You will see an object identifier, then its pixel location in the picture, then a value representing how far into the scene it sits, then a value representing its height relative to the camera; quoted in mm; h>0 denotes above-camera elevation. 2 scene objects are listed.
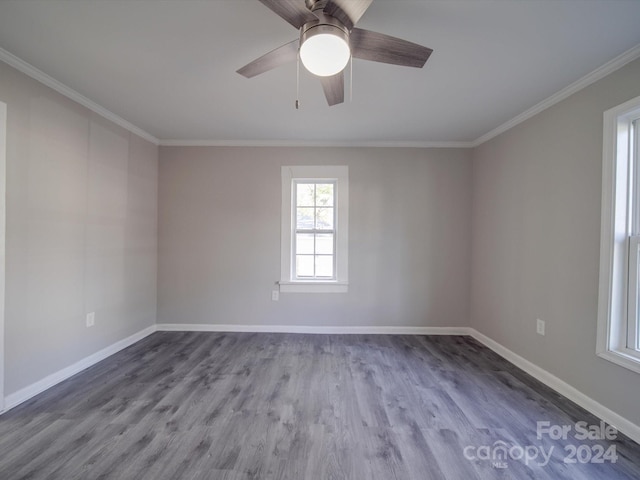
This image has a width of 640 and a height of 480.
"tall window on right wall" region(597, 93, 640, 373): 1778 +34
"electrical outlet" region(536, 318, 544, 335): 2365 -781
